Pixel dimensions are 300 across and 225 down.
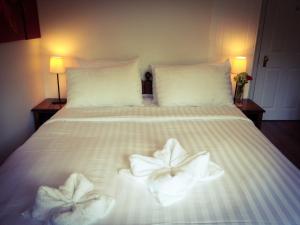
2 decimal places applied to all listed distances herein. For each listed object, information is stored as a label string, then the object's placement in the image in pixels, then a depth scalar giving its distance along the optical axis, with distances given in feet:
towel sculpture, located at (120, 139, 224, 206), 3.39
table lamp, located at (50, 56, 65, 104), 7.75
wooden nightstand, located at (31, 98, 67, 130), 7.76
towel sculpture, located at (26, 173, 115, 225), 2.93
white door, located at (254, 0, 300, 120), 10.03
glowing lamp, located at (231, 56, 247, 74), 8.02
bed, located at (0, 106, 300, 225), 3.22
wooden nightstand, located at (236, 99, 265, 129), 7.88
